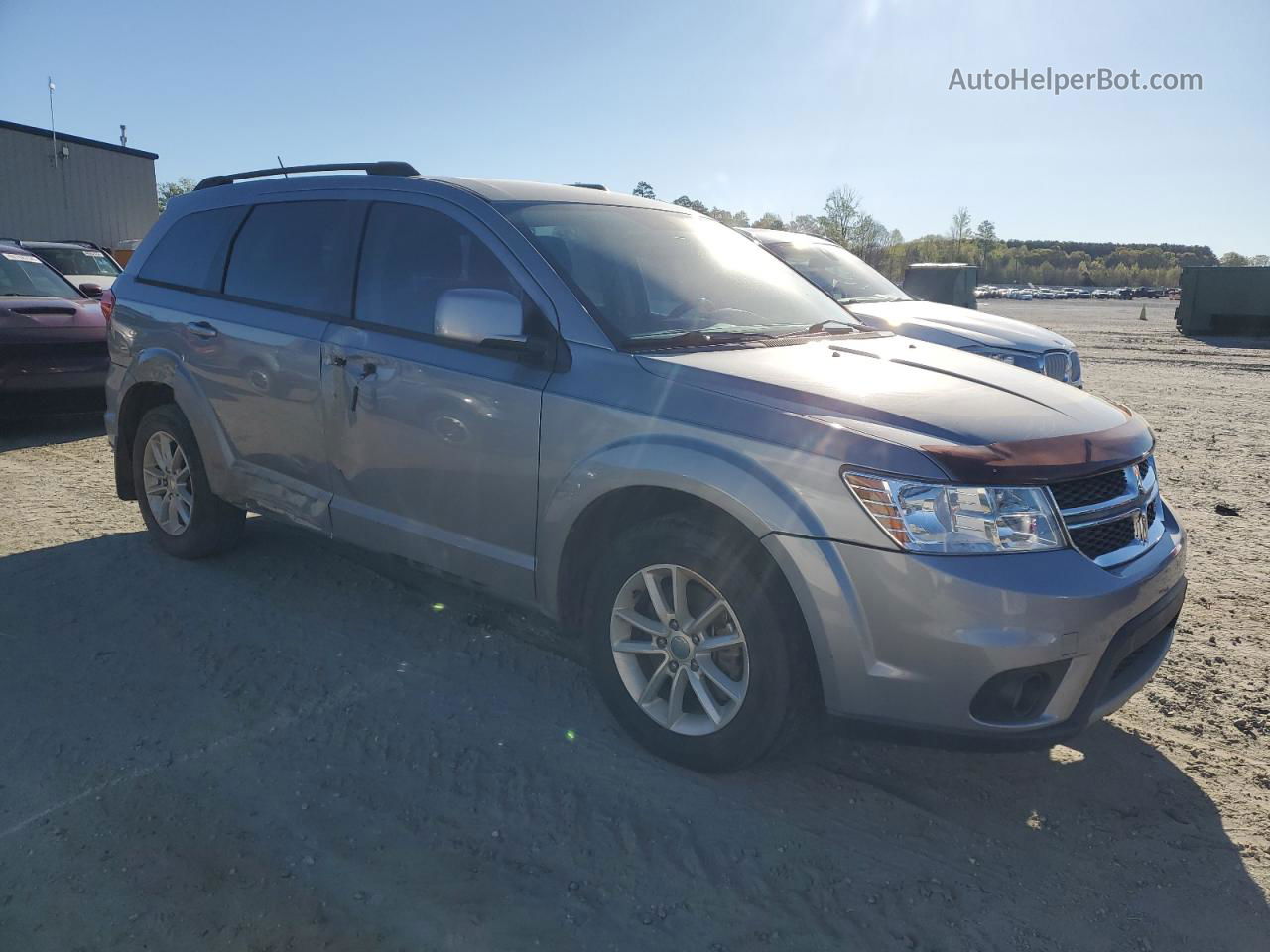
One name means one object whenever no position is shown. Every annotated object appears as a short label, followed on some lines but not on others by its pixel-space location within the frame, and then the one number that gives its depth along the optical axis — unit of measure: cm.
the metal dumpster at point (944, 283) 1172
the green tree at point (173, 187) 9335
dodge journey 264
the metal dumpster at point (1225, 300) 2642
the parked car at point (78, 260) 1432
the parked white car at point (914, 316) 767
